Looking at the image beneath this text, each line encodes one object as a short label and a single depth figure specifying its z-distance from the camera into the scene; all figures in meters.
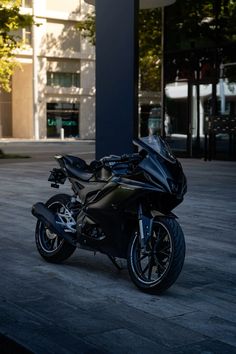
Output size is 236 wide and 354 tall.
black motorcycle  4.68
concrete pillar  8.86
